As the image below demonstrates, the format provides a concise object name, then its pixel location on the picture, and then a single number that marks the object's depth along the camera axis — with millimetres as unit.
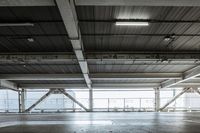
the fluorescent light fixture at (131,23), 7894
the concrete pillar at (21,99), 24111
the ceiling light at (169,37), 9470
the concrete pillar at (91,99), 24654
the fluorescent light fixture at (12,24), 7878
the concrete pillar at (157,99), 24969
